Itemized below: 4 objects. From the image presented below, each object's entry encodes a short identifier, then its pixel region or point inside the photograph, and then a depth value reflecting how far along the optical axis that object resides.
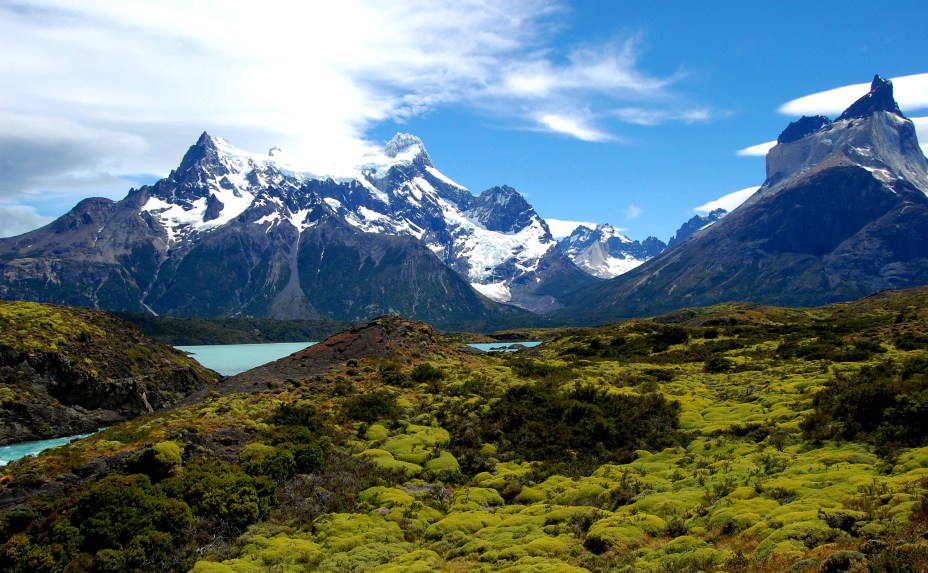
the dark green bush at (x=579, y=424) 36.00
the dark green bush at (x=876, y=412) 27.66
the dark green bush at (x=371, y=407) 42.28
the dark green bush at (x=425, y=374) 52.34
